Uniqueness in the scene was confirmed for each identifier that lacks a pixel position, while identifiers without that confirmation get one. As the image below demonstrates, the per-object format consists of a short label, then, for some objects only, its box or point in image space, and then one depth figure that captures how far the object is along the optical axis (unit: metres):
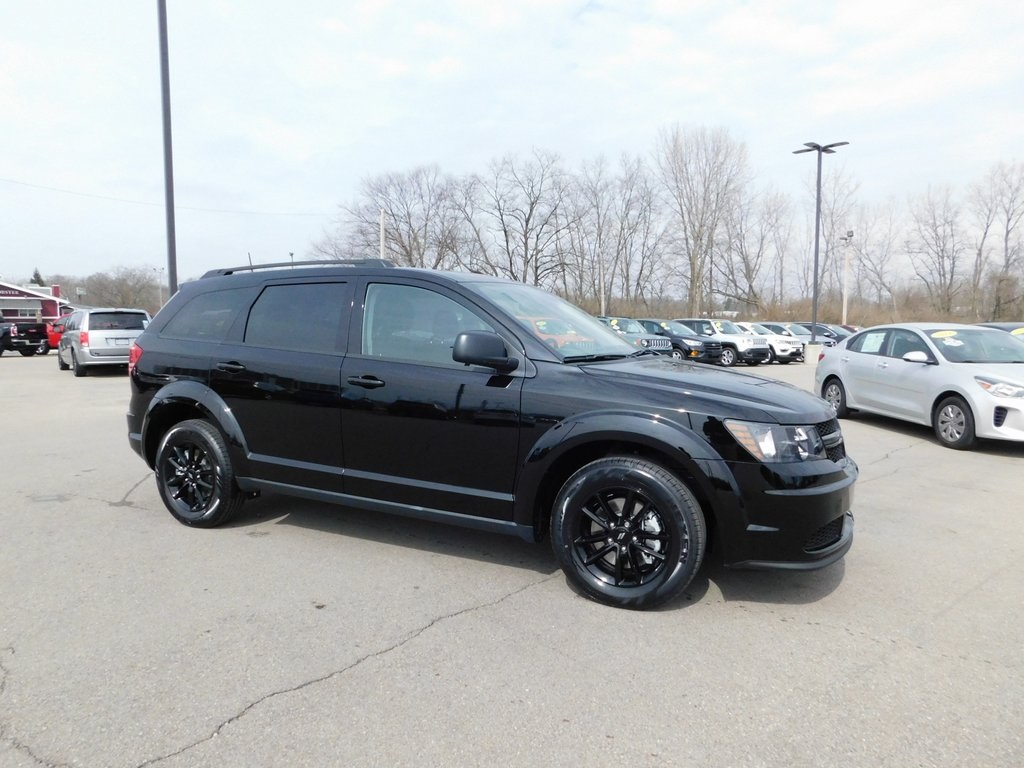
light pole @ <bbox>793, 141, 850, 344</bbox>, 29.85
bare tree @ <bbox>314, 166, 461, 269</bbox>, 50.56
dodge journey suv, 3.39
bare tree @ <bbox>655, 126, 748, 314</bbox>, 54.66
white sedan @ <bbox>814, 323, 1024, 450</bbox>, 7.79
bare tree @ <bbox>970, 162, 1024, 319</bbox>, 50.06
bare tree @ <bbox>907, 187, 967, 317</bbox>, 57.44
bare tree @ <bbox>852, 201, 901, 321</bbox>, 62.31
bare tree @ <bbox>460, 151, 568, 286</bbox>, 53.41
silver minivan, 15.82
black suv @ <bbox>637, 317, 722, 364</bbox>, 22.39
